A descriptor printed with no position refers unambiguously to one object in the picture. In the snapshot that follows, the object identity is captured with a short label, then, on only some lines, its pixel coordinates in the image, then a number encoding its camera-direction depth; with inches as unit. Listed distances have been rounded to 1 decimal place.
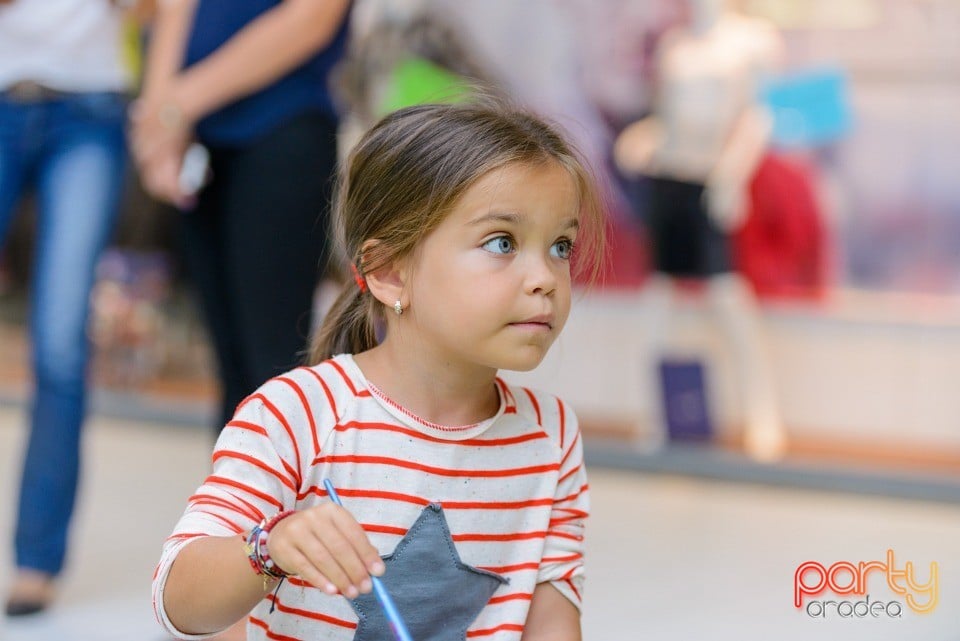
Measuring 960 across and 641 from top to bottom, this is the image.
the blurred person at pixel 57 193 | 165.9
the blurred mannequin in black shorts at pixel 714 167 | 317.1
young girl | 87.1
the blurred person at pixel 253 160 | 146.3
